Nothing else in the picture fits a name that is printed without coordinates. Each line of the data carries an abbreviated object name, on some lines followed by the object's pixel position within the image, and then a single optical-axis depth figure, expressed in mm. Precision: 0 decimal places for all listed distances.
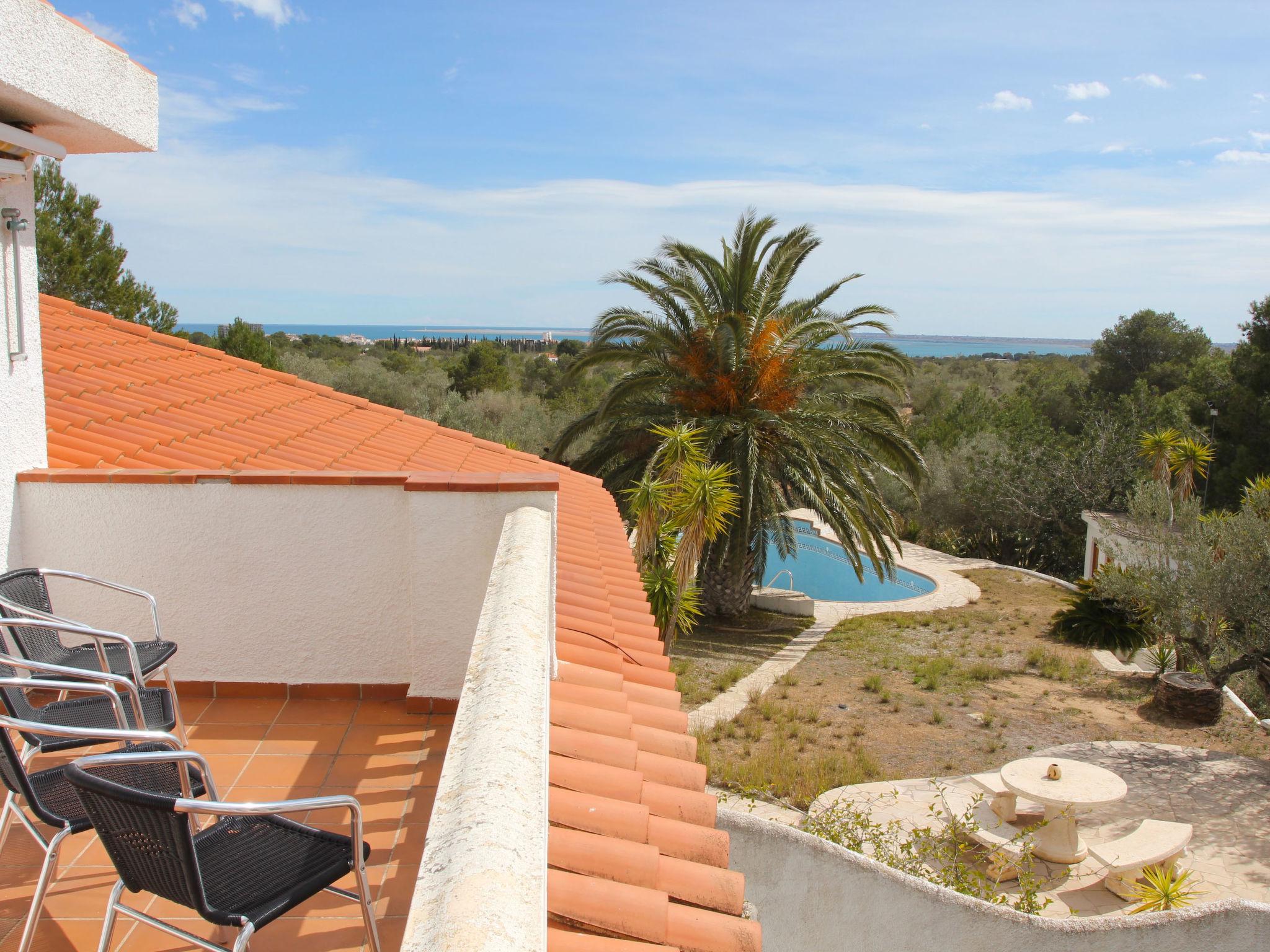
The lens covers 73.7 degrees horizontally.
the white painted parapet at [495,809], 1176
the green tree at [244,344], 25859
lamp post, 27516
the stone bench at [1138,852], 8234
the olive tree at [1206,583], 12477
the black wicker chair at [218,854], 1847
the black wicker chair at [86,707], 2602
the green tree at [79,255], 23156
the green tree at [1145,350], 43281
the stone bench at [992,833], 8344
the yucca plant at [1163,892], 7508
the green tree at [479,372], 46312
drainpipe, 4172
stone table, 8625
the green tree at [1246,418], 25922
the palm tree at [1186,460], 23016
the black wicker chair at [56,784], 2225
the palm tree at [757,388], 16047
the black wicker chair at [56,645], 3346
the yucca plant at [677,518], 13078
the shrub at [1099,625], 17672
